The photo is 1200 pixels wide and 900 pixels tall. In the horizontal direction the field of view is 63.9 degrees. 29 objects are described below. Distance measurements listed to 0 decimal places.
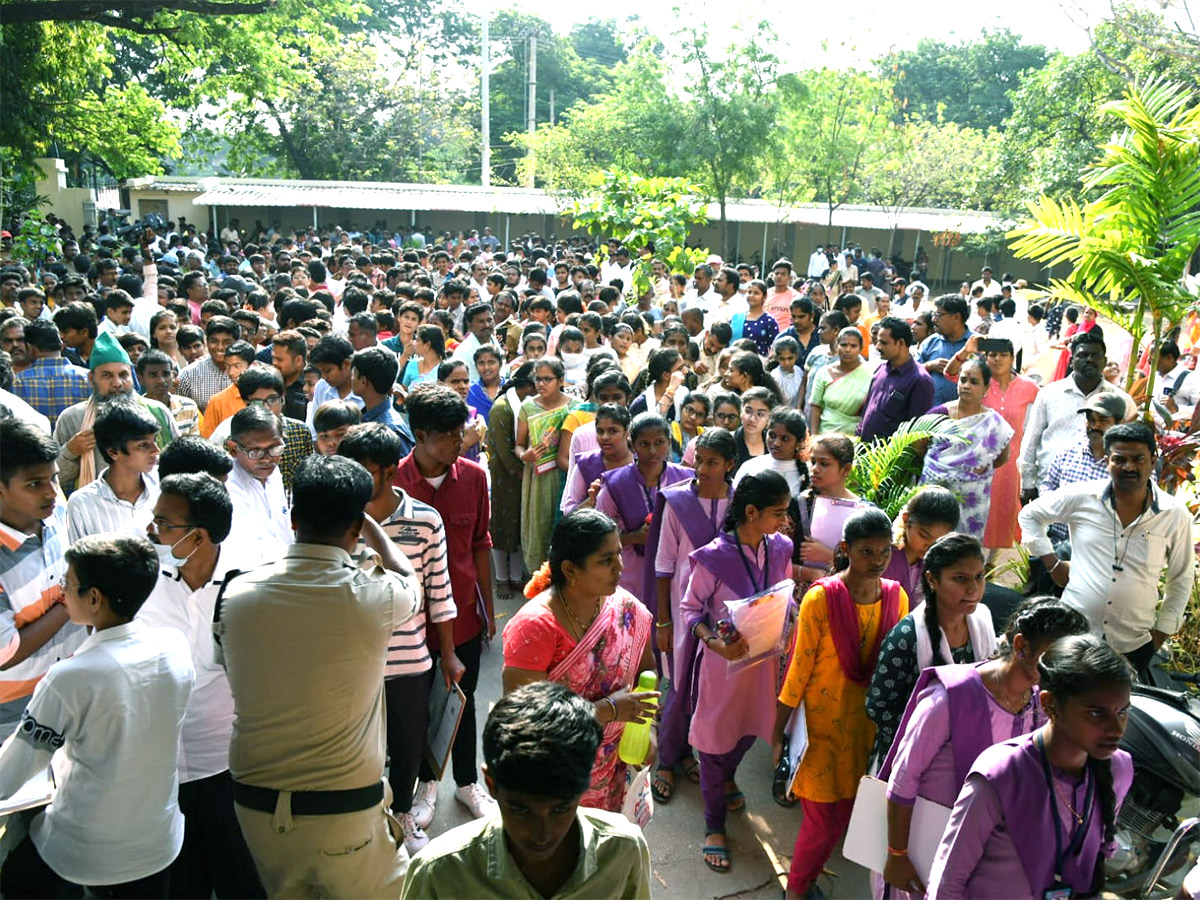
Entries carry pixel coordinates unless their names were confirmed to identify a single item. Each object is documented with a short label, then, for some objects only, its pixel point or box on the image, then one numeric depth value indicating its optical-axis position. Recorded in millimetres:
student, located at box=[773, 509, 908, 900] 3326
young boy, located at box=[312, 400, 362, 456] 4184
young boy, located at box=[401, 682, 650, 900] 1809
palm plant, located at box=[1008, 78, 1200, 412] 5801
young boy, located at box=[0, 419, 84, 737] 3033
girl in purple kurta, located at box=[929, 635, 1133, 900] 2244
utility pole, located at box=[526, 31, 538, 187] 36916
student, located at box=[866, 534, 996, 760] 3041
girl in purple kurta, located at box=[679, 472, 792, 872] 3686
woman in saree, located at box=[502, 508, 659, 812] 2793
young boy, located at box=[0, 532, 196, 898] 2404
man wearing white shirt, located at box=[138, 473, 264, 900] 2920
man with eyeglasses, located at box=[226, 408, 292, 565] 3787
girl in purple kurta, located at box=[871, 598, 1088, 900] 2635
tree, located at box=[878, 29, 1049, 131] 39938
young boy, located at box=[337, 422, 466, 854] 3342
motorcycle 3482
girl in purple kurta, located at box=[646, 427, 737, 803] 3998
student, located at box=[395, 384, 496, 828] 3756
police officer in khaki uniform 2482
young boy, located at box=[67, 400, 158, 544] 3477
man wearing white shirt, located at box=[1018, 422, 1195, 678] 3891
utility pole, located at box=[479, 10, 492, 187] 31769
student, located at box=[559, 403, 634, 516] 4566
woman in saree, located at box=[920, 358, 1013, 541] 5418
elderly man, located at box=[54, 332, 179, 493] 4469
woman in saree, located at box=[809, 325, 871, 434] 6496
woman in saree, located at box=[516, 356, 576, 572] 5648
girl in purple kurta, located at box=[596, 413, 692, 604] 4430
